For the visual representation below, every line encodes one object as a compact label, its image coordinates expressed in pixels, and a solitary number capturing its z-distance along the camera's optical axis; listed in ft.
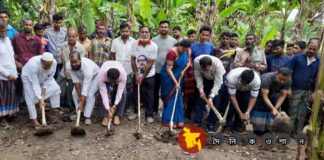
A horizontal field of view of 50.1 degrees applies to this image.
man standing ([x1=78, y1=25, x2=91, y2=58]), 17.82
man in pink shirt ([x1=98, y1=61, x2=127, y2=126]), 15.71
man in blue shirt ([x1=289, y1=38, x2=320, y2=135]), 15.94
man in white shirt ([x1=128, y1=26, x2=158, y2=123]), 16.69
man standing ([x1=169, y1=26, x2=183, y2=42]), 18.83
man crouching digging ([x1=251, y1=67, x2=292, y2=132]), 15.52
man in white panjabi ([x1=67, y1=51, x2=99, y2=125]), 15.92
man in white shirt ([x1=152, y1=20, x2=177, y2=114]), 17.32
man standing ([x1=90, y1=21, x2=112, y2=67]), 17.72
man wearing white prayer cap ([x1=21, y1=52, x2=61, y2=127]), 15.65
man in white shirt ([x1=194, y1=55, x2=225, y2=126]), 15.64
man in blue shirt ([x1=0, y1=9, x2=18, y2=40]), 16.70
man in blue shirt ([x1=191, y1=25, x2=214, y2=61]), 16.85
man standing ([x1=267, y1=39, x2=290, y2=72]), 16.79
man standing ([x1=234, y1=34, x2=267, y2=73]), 16.75
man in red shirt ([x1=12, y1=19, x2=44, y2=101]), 16.71
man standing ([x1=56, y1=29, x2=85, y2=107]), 17.26
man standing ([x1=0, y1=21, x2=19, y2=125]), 15.62
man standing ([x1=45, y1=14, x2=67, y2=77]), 18.22
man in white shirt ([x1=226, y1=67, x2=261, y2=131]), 15.48
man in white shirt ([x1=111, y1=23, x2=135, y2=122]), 17.31
